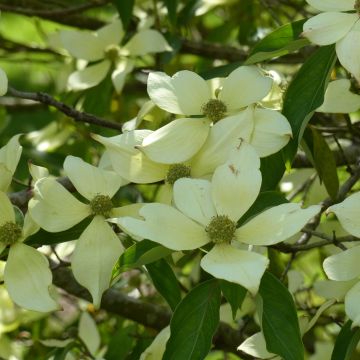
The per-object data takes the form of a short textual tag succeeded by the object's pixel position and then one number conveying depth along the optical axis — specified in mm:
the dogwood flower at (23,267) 733
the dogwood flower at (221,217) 708
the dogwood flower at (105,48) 937
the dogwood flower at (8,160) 755
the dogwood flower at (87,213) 741
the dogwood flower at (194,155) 746
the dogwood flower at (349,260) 714
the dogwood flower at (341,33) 734
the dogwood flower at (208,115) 745
